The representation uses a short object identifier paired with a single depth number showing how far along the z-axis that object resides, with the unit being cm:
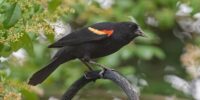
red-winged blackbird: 672
